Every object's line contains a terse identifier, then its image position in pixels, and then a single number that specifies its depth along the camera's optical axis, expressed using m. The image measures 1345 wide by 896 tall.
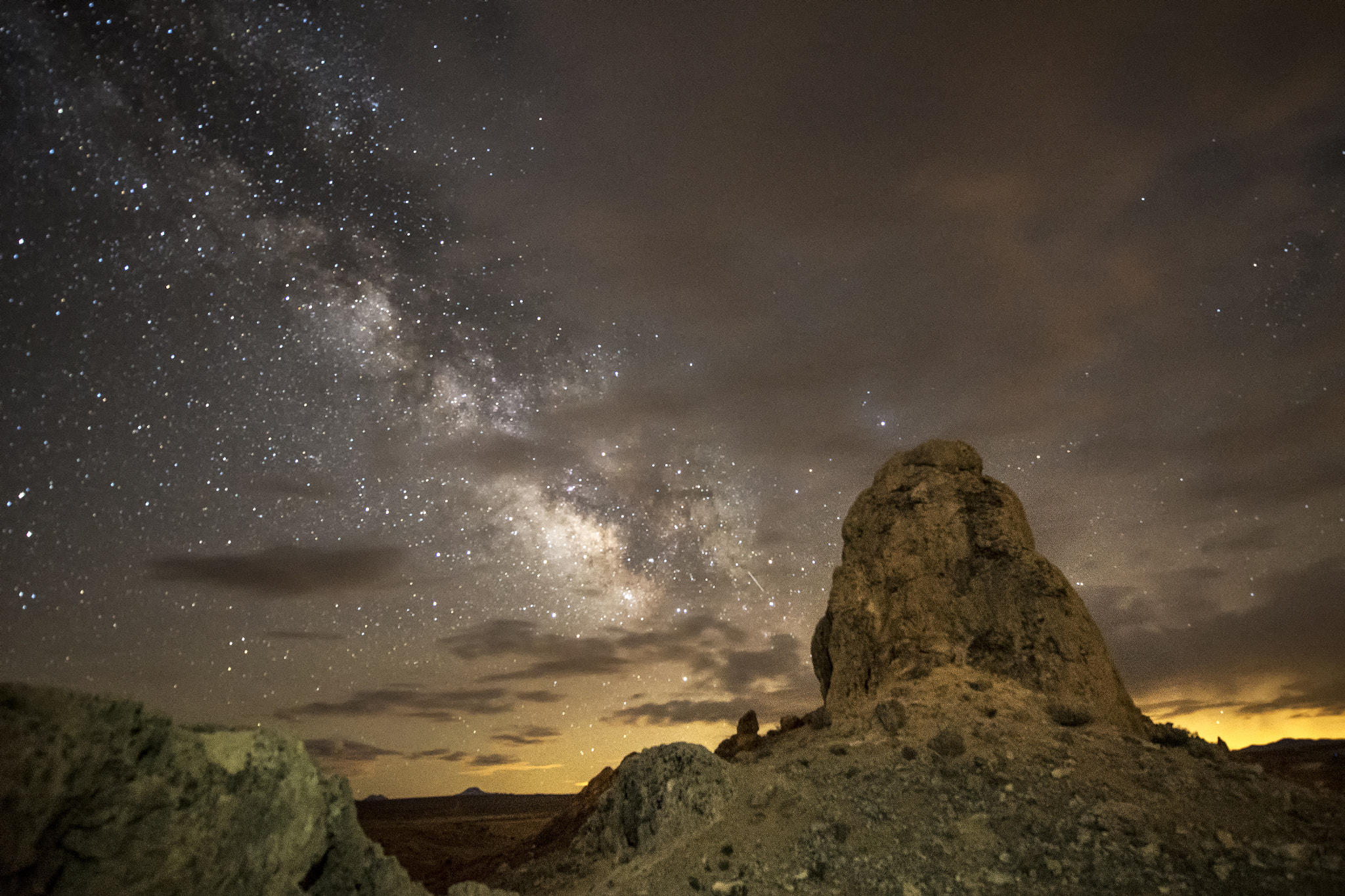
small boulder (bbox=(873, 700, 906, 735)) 15.52
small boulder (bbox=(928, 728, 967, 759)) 13.89
